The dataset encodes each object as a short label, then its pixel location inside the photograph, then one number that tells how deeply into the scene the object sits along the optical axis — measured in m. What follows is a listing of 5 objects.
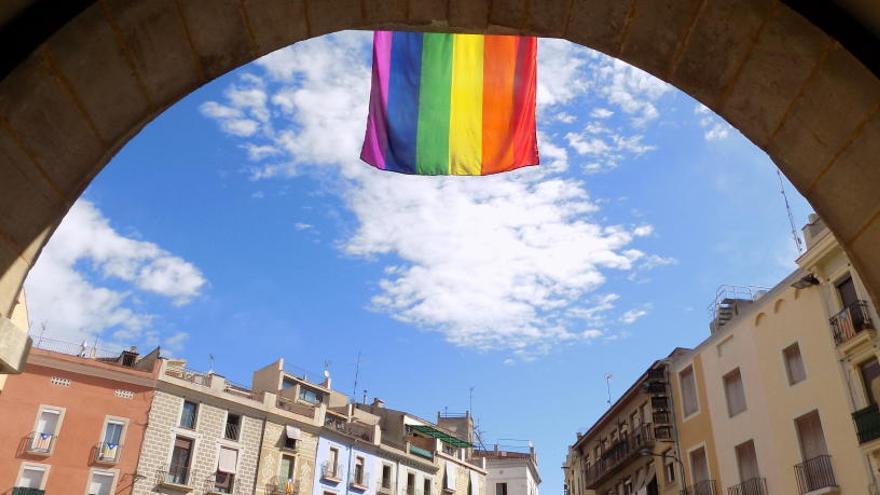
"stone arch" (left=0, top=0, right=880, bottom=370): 3.18
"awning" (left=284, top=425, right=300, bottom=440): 40.28
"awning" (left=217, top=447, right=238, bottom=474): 36.59
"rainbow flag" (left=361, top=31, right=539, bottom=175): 6.64
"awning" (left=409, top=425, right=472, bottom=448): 53.81
